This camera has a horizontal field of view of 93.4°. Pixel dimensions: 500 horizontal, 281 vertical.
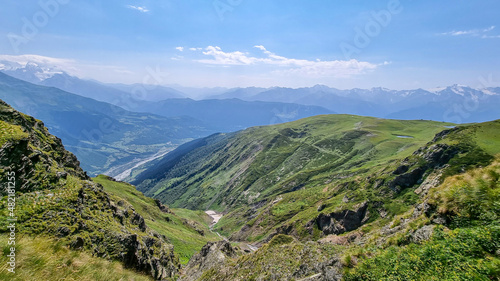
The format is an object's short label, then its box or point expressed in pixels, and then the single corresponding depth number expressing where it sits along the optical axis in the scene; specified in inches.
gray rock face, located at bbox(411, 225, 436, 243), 509.7
